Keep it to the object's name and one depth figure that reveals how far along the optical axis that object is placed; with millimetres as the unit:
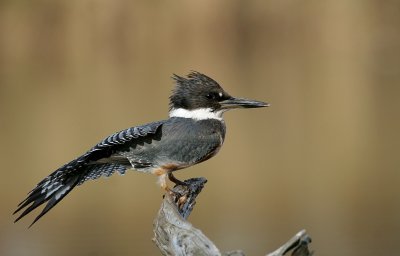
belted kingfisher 9500
